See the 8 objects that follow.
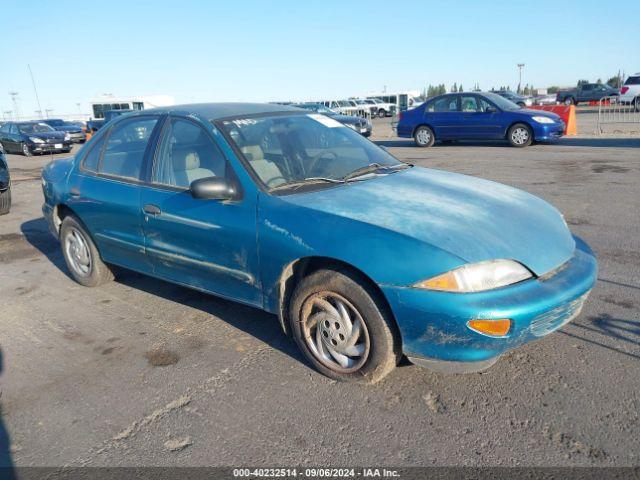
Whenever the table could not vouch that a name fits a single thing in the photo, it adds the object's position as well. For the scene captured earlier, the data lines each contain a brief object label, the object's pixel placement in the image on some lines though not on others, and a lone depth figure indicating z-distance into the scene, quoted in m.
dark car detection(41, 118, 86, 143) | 25.94
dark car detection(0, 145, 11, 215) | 8.06
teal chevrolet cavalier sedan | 2.71
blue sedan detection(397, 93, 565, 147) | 14.06
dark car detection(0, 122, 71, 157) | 20.91
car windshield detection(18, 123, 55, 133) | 21.84
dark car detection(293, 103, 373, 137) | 20.94
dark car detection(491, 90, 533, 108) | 30.43
